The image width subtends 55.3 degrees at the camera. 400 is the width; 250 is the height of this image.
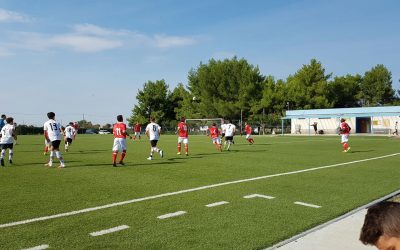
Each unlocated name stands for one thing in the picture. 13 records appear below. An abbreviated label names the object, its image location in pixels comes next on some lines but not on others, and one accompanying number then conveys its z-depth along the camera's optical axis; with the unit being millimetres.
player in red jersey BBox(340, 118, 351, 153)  20969
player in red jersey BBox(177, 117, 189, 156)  20172
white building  53312
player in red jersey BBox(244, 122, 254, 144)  29392
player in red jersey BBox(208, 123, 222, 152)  23831
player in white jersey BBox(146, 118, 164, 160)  17344
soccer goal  66000
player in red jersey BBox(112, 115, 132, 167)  14172
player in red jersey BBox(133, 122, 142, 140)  40806
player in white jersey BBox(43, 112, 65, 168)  13641
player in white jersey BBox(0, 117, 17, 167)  15125
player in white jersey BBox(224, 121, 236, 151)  23891
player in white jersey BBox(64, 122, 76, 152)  22656
